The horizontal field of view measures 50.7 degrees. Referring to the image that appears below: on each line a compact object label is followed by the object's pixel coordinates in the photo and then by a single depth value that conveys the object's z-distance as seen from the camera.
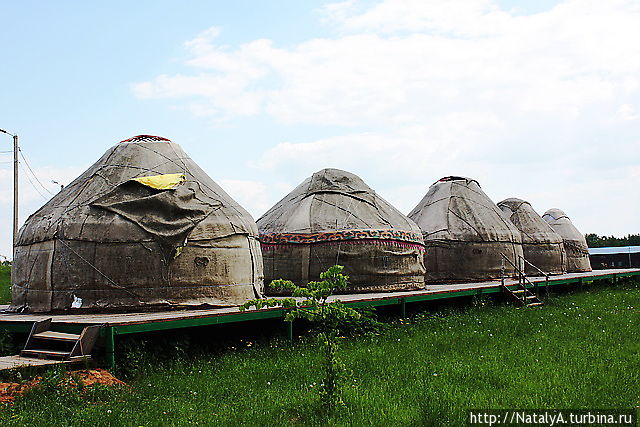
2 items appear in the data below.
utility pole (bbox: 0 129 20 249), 19.00
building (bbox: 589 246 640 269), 33.22
